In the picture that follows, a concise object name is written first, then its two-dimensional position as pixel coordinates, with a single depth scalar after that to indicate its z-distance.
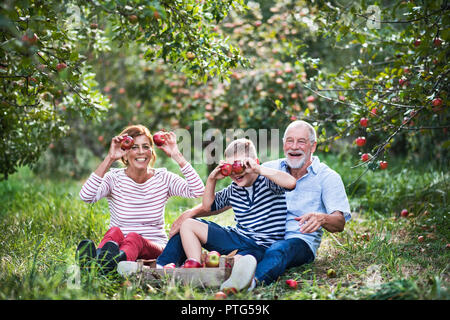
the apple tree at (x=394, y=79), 3.62
